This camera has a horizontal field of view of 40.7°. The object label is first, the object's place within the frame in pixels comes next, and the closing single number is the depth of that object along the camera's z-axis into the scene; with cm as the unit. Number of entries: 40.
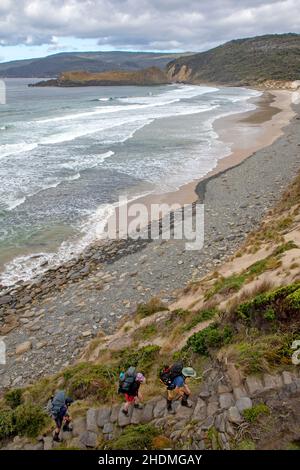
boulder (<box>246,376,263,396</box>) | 633
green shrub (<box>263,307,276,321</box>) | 770
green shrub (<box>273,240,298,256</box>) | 1121
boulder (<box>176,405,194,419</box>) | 659
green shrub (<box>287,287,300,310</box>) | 734
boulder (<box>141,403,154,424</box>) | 692
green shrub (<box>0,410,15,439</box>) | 772
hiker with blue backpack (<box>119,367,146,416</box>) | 708
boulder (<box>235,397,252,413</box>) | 611
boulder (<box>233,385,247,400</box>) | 635
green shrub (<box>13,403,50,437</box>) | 755
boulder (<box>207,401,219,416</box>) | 633
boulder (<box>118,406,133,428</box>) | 695
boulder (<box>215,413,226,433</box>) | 598
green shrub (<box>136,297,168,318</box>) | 1127
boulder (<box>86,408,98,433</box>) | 707
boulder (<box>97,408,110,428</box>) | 716
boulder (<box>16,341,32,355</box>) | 1135
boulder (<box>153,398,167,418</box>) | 693
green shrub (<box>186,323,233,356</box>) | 796
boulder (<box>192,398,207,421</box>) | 638
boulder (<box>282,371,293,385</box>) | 630
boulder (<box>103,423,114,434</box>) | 694
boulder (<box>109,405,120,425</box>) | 716
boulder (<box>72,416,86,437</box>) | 708
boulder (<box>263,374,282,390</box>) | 630
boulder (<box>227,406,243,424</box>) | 598
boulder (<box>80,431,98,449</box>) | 675
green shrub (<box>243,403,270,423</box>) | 591
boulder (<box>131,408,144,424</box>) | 692
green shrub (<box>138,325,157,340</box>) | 996
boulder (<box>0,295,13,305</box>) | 1387
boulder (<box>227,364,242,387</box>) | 661
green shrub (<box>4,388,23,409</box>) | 895
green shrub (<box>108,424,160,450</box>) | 622
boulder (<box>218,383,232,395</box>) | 660
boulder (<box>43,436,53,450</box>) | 702
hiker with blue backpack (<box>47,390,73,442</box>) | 712
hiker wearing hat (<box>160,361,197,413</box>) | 692
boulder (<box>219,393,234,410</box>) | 631
